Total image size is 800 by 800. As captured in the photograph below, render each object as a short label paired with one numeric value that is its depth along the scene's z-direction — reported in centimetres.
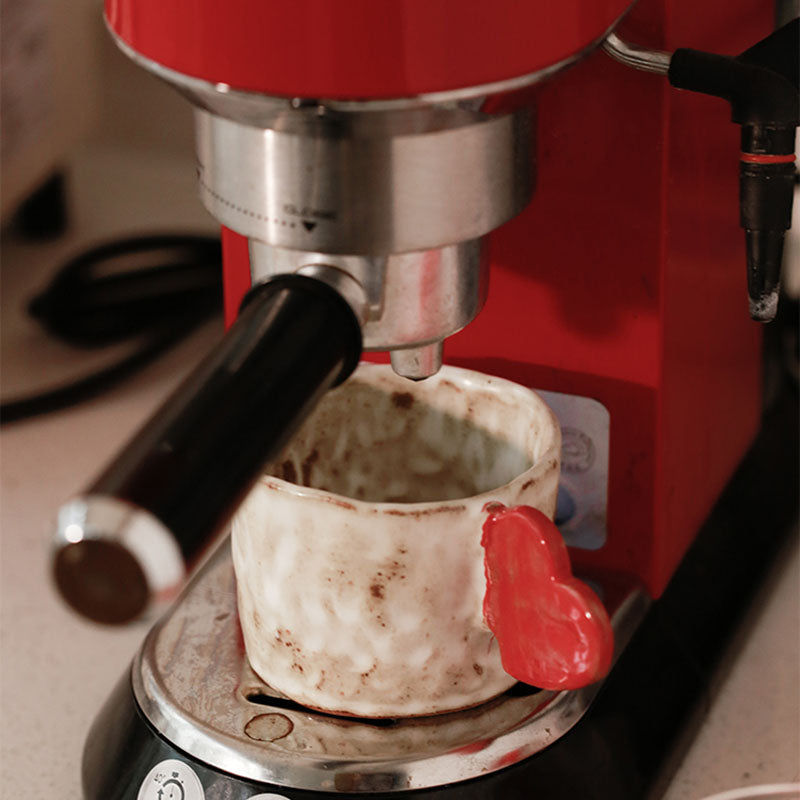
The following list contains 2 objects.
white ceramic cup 82
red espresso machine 73
